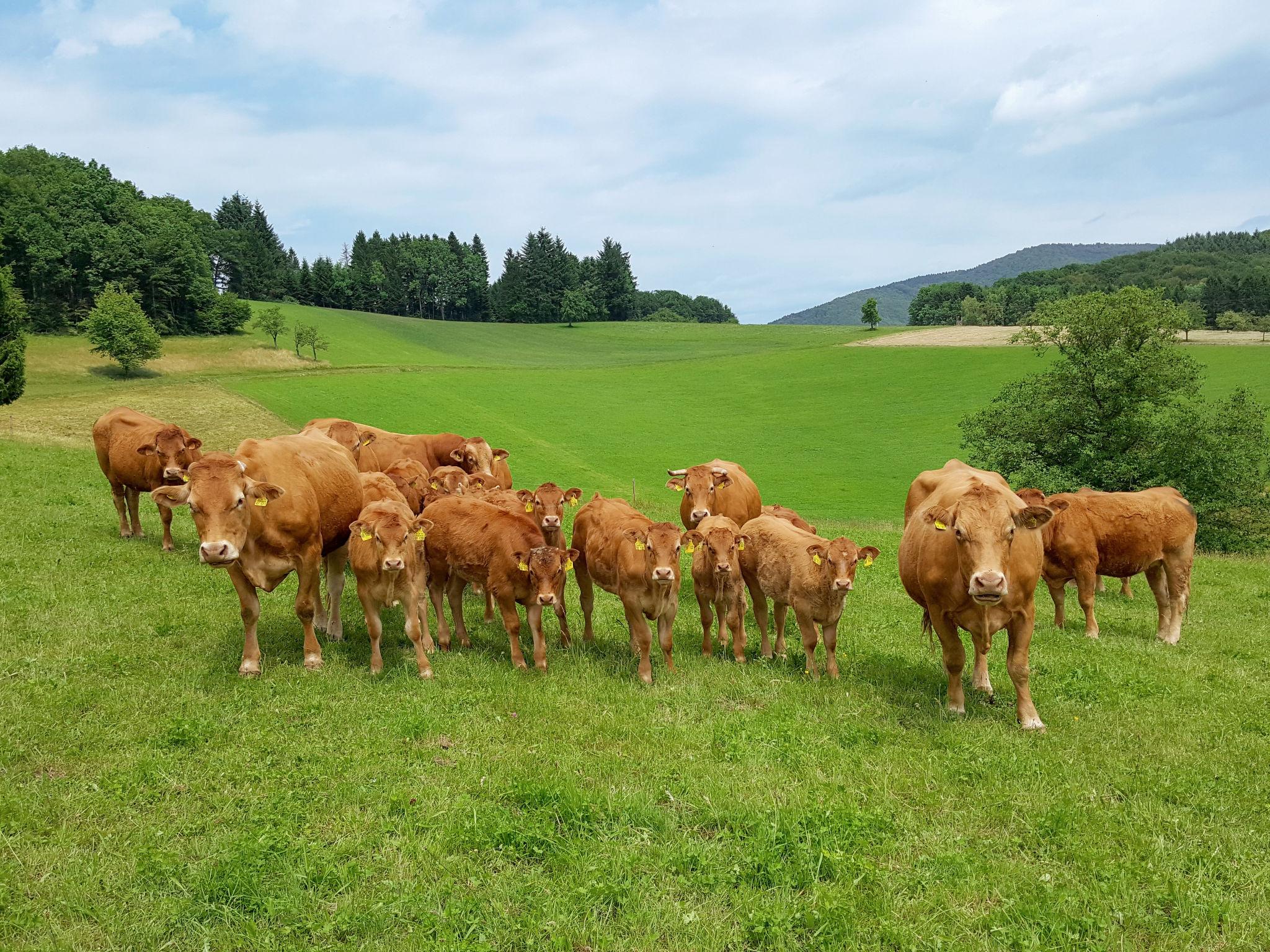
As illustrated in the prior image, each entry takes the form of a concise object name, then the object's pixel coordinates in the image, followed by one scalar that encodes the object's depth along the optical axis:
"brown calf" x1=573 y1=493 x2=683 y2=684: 9.22
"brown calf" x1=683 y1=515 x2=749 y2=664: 9.82
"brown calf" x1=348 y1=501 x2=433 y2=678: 8.96
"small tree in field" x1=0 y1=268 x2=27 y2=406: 39.03
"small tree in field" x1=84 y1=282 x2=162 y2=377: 54.81
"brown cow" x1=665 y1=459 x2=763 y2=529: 13.25
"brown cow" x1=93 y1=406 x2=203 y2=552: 13.86
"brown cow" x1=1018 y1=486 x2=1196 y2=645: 12.04
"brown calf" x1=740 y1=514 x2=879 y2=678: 9.33
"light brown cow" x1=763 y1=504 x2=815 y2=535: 12.98
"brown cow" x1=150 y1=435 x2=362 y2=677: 8.30
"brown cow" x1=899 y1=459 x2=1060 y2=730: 7.49
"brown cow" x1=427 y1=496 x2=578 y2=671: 9.30
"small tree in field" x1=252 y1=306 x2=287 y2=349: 72.19
